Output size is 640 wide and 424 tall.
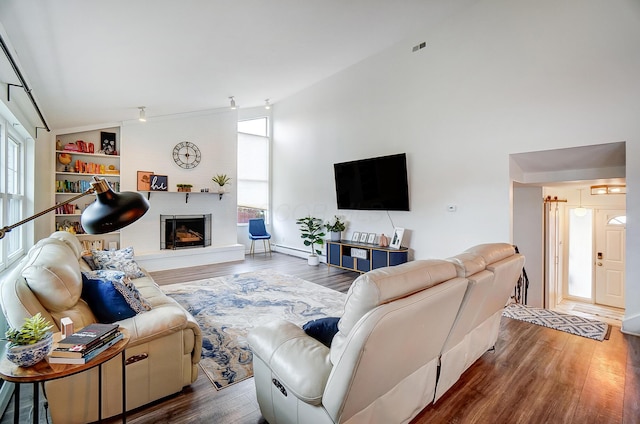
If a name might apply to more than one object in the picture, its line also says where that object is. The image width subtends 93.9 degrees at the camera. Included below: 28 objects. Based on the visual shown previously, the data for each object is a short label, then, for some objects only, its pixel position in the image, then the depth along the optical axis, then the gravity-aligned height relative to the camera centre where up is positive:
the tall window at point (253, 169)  7.85 +1.13
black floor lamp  1.27 +0.00
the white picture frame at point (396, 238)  4.97 -0.45
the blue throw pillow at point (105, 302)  1.98 -0.61
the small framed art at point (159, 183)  5.93 +0.57
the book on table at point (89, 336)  1.35 -0.60
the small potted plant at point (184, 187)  6.21 +0.50
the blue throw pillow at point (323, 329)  1.75 -0.71
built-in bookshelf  5.19 +0.78
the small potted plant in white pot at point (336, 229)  6.01 -0.36
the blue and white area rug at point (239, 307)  2.53 -1.22
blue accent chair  7.23 -0.50
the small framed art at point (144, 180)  5.83 +0.60
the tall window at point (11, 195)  2.80 +0.16
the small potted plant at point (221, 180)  6.67 +0.70
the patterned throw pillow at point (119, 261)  3.33 -0.58
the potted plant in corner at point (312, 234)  6.45 -0.51
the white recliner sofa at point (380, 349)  1.21 -0.70
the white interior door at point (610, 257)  5.62 -0.87
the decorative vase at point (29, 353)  1.21 -0.59
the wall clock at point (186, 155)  6.31 +1.21
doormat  3.14 -1.26
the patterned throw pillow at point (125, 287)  2.06 -0.55
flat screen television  4.98 +0.51
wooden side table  1.17 -0.66
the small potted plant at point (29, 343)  1.22 -0.56
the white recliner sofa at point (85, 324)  1.66 -0.85
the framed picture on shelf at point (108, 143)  5.66 +1.29
